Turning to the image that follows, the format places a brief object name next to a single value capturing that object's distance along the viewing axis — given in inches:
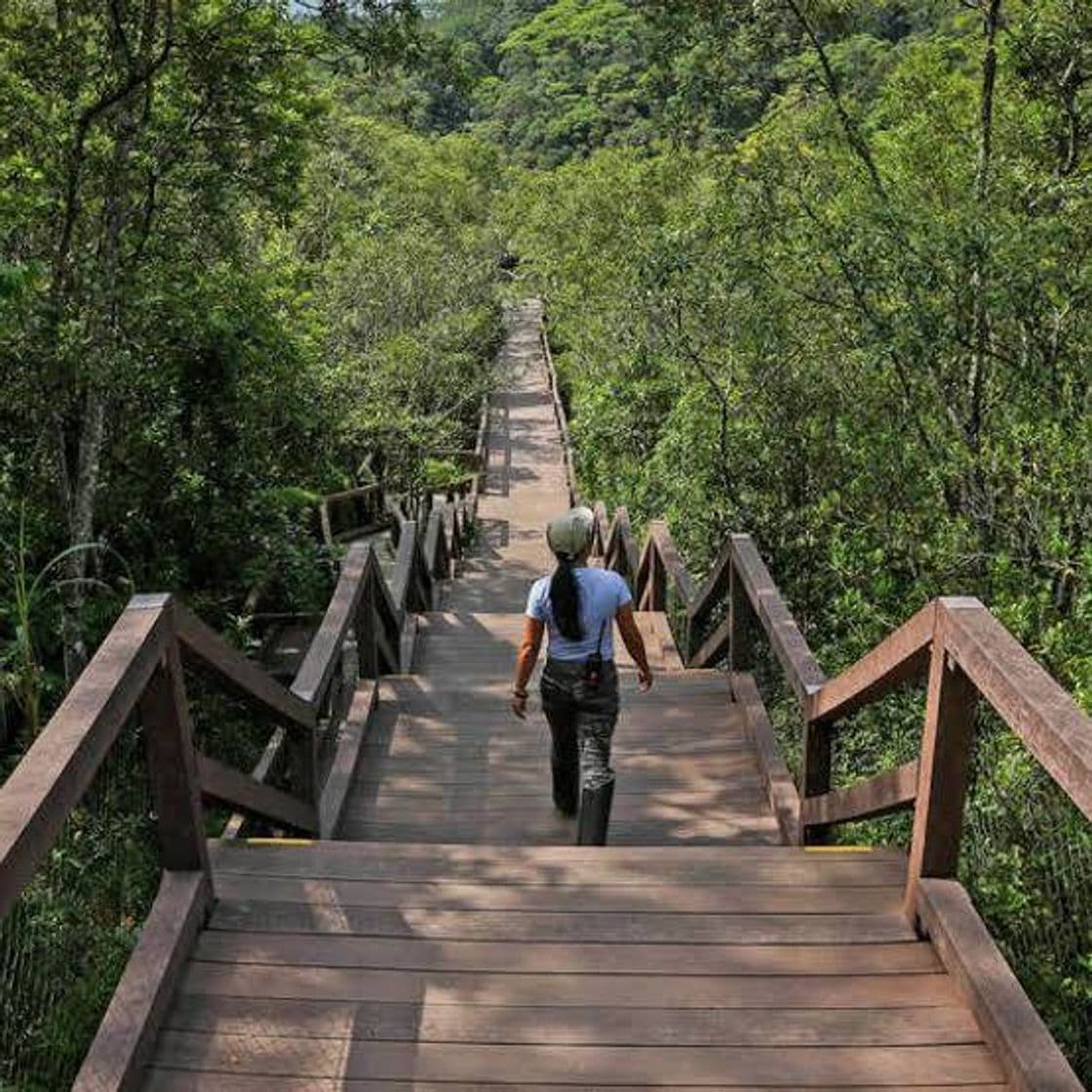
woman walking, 171.9
